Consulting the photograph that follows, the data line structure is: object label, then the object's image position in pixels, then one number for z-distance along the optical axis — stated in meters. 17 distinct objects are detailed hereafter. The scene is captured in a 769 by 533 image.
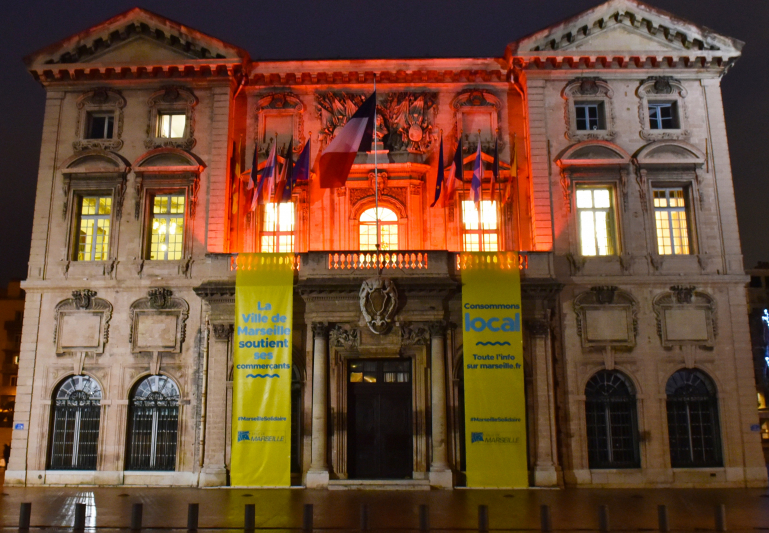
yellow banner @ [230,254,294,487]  19.75
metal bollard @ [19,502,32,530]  13.35
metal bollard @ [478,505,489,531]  13.28
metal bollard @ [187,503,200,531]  13.31
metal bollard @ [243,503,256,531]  13.24
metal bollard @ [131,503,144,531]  13.62
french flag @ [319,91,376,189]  20.47
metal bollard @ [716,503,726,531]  13.54
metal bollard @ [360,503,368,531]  13.34
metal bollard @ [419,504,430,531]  13.37
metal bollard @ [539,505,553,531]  13.12
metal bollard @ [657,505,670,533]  13.21
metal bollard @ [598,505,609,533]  13.14
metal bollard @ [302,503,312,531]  13.40
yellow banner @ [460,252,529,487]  19.53
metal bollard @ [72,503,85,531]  13.31
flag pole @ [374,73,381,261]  20.41
